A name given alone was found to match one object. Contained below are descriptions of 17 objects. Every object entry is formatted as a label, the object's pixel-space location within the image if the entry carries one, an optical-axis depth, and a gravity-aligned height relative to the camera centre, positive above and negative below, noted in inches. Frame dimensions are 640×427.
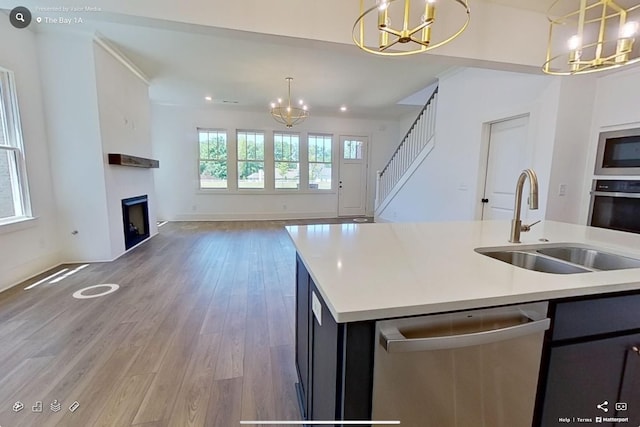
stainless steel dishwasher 30.4 -21.2
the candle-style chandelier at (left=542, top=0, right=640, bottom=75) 69.7 +55.2
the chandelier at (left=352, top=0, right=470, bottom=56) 99.0 +56.7
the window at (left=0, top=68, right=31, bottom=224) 118.0 +7.1
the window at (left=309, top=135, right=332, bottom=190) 317.1 +20.4
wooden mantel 152.1 +9.6
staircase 199.9 +18.7
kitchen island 30.6 -13.1
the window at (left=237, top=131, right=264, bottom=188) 297.3 +20.0
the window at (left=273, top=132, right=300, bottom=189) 305.9 +21.5
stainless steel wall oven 103.9 -8.7
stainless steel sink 55.0 -16.0
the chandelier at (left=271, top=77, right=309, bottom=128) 233.5 +62.9
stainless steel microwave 105.3 +11.5
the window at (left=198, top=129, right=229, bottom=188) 289.9 +21.4
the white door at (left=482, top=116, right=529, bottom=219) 139.5 +8.7
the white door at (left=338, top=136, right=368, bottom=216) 327.3 +4.1
